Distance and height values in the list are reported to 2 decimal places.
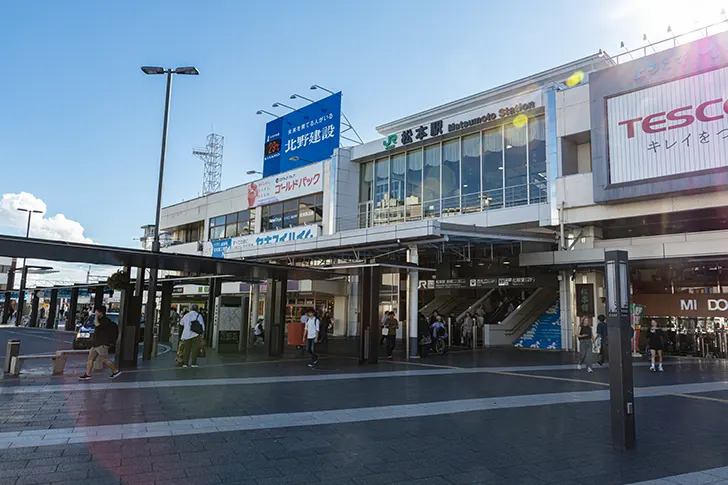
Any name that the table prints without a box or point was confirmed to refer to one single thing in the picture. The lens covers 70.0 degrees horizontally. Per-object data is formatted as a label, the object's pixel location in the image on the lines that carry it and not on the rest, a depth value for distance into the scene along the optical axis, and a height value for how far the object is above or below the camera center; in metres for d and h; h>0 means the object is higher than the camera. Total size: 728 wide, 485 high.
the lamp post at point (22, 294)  38.62 +0.46
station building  17.92 +4.92
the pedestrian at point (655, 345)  15.13 -0.74
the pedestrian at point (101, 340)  11.56 -0.83
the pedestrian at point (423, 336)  18.28 -0.83
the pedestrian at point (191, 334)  13.93 -0.76
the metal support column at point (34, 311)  40.41 -0.81
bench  11.84 -1.42
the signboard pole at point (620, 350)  6.30 -0.38
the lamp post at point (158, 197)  15.45 +3.49
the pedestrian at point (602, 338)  15.63 -0.61
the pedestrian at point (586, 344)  14.55 -0.75
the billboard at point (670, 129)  17.28 +6.67
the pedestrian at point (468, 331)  24.25 -0.80
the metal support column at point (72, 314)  32.92 -0.79
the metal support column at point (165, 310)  23.99 -0.26
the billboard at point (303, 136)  33.91 +11.85
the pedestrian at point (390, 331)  18.14 -0.69
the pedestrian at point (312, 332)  14.80 -0.65
